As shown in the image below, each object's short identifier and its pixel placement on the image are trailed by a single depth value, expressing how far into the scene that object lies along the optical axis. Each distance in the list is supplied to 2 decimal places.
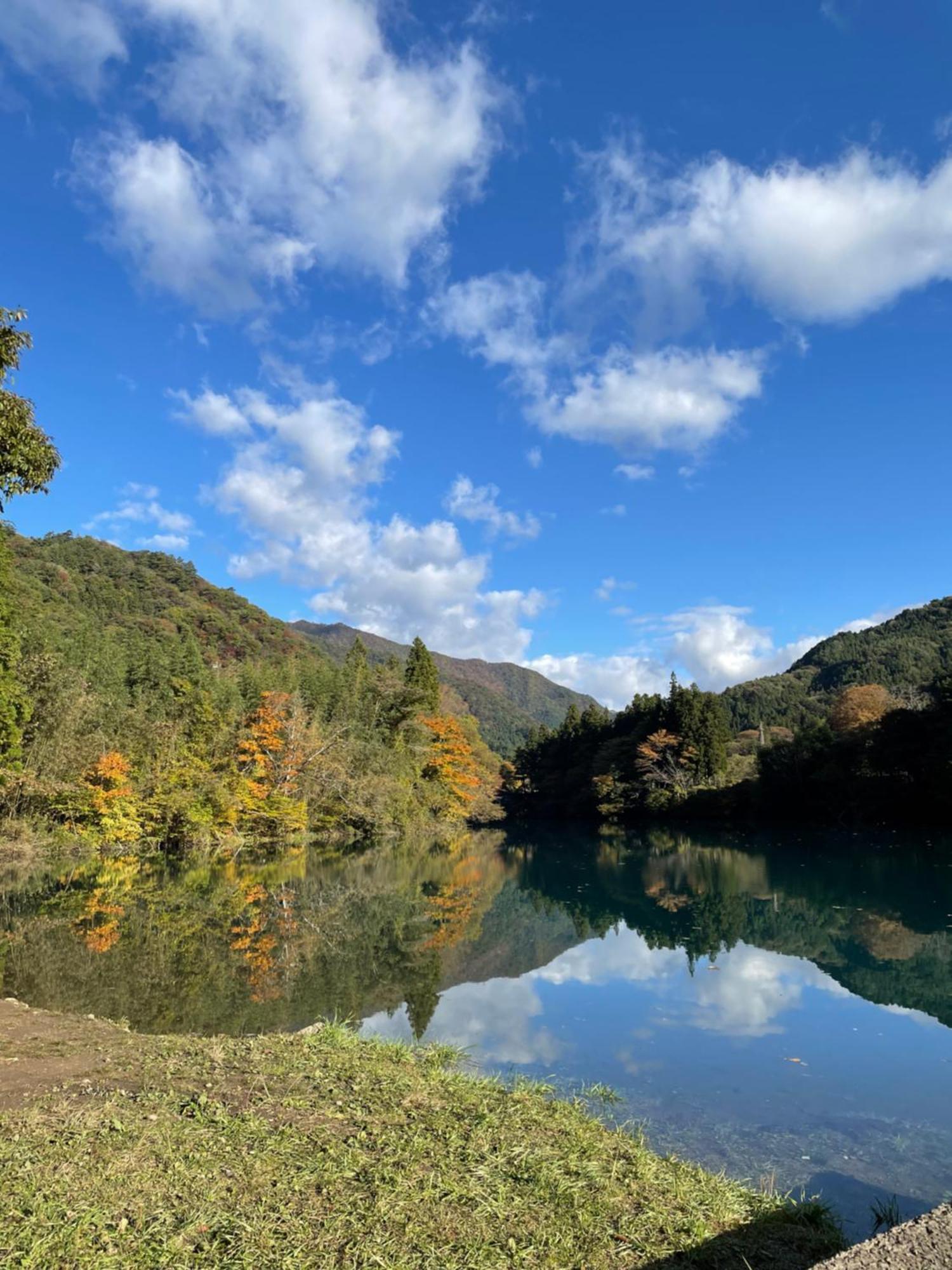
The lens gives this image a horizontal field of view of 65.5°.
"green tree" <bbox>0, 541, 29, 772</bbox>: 22.94
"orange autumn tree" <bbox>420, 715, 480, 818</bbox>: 44.78
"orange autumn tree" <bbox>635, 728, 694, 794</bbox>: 50.09
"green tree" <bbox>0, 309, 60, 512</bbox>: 7.07
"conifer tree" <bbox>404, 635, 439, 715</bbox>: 49.88
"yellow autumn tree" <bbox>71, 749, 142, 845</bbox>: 27.72
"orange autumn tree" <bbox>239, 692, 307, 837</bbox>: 33.06
